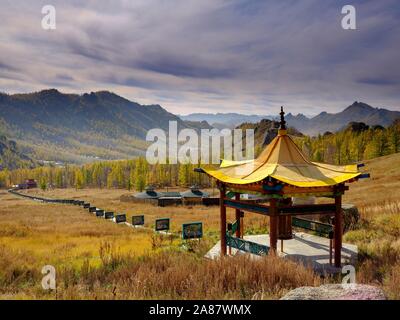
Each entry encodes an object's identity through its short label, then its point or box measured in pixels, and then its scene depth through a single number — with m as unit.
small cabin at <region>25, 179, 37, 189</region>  158.12
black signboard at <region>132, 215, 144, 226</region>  28.62
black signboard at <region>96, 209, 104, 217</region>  41.70
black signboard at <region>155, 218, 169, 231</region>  22.12
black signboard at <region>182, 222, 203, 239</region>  16.91
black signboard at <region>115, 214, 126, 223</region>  32.94
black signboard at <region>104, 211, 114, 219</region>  37.86
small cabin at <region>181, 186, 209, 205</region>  60.44
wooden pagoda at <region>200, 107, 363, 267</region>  11.45
